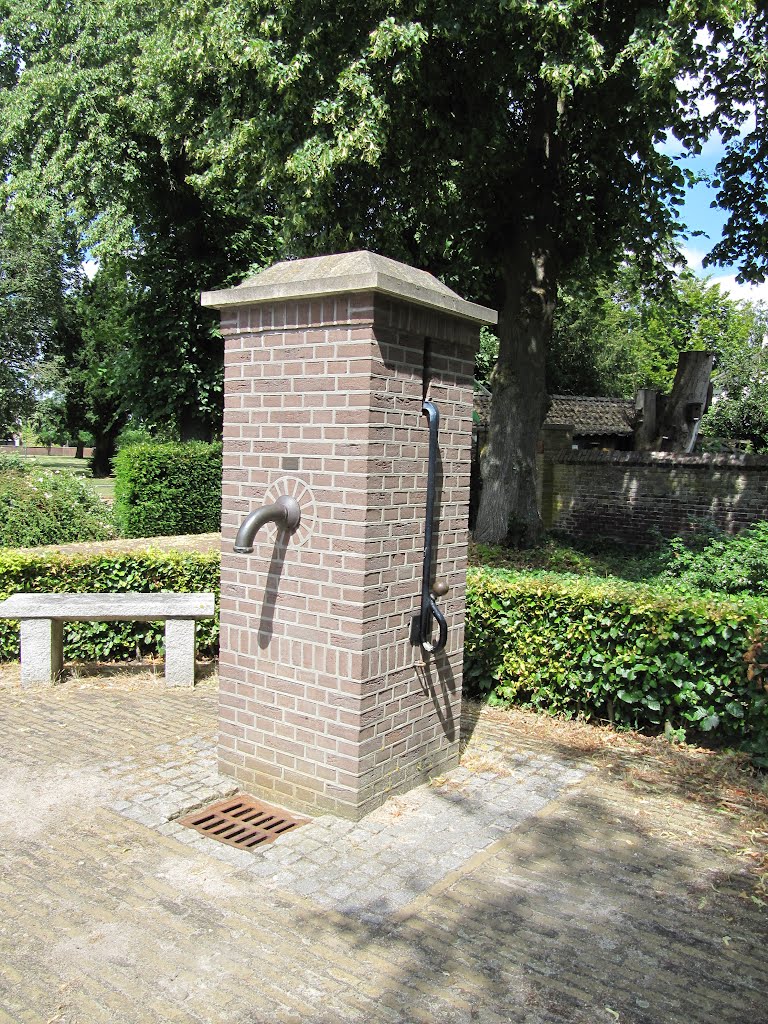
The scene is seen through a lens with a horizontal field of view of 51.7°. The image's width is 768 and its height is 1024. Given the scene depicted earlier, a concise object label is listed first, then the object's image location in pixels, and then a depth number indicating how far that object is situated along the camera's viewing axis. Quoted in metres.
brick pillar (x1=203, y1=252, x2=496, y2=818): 3.69
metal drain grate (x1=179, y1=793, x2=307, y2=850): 3.66
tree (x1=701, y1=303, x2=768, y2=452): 25.05
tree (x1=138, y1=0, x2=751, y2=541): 8.53
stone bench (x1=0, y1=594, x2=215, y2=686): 6.19
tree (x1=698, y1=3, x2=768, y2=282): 11.22
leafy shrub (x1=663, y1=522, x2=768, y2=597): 8.34
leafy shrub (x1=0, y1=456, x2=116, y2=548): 11.64
